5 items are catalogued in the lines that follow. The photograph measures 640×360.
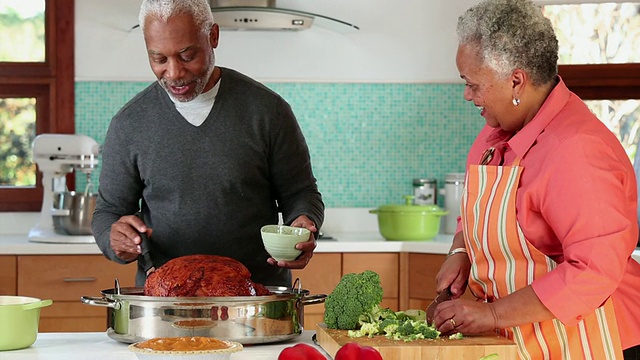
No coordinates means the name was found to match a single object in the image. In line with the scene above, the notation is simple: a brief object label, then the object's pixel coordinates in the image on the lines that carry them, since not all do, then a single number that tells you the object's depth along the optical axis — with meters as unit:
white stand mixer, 4.07
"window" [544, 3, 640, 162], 4.53
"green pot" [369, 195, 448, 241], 4.12
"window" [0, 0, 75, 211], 4.48
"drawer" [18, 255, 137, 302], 3.87
